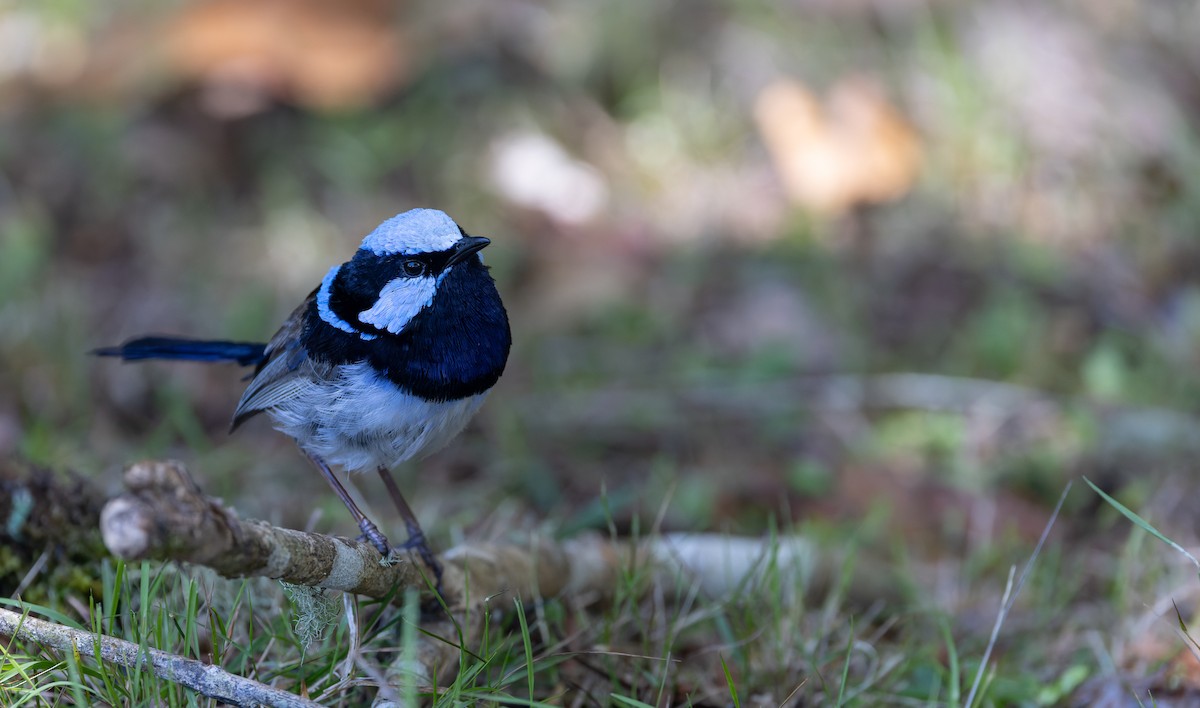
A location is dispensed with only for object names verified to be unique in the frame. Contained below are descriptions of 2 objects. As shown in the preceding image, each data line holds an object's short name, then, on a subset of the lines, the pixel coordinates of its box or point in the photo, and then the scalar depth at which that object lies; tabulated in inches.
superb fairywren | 216.4
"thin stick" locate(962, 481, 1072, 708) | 189.9
